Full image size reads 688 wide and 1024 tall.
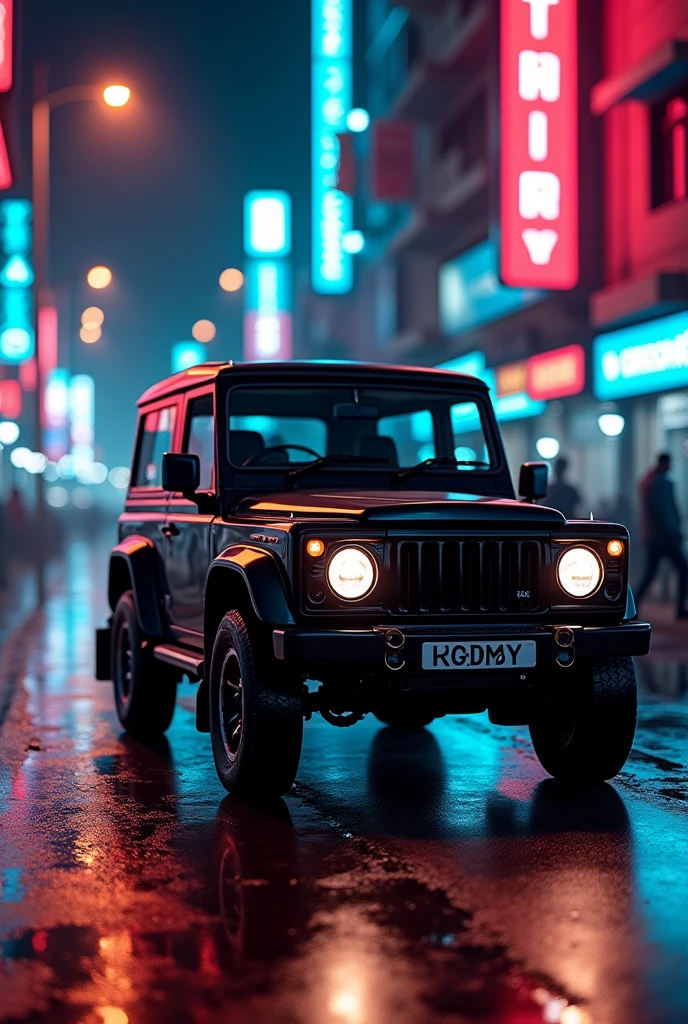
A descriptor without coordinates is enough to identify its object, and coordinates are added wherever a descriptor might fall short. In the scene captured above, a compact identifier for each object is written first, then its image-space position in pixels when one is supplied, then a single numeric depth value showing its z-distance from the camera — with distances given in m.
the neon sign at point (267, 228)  75.06
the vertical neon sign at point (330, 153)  50.25
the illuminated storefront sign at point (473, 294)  29.67
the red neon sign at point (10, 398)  54.22
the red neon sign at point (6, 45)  18.67
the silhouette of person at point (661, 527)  17.73
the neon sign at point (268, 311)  72.06
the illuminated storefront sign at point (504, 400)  28.05
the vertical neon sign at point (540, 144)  23.50
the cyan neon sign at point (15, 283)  47.16
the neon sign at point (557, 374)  24.70
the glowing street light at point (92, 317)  47.73
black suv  6.75
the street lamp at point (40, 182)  25.39
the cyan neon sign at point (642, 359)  20.75
